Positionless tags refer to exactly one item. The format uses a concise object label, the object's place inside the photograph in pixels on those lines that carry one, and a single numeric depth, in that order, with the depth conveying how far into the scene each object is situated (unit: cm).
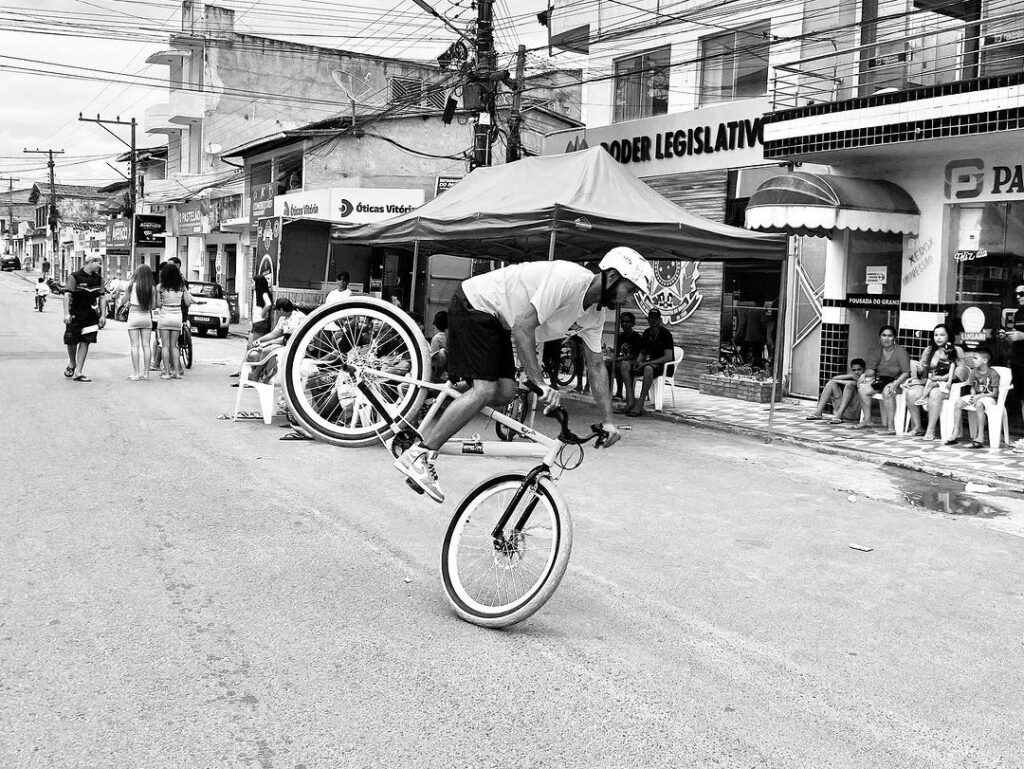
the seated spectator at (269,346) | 1212
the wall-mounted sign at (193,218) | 4447
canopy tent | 1173
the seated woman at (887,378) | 1306
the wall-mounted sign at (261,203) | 3600
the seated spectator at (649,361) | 1450
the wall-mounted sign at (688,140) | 1747
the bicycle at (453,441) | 478
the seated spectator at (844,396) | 1381
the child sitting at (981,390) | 1176
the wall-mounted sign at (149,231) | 4678
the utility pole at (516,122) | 2062
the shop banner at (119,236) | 5528
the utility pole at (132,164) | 4531
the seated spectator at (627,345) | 1519
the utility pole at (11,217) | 11646
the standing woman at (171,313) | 1553
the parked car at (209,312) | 2845
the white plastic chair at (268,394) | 1127
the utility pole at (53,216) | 7344
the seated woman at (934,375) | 1221
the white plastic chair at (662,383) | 1486
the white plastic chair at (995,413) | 1165
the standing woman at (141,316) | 1507
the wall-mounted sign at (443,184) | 2587
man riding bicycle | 491
